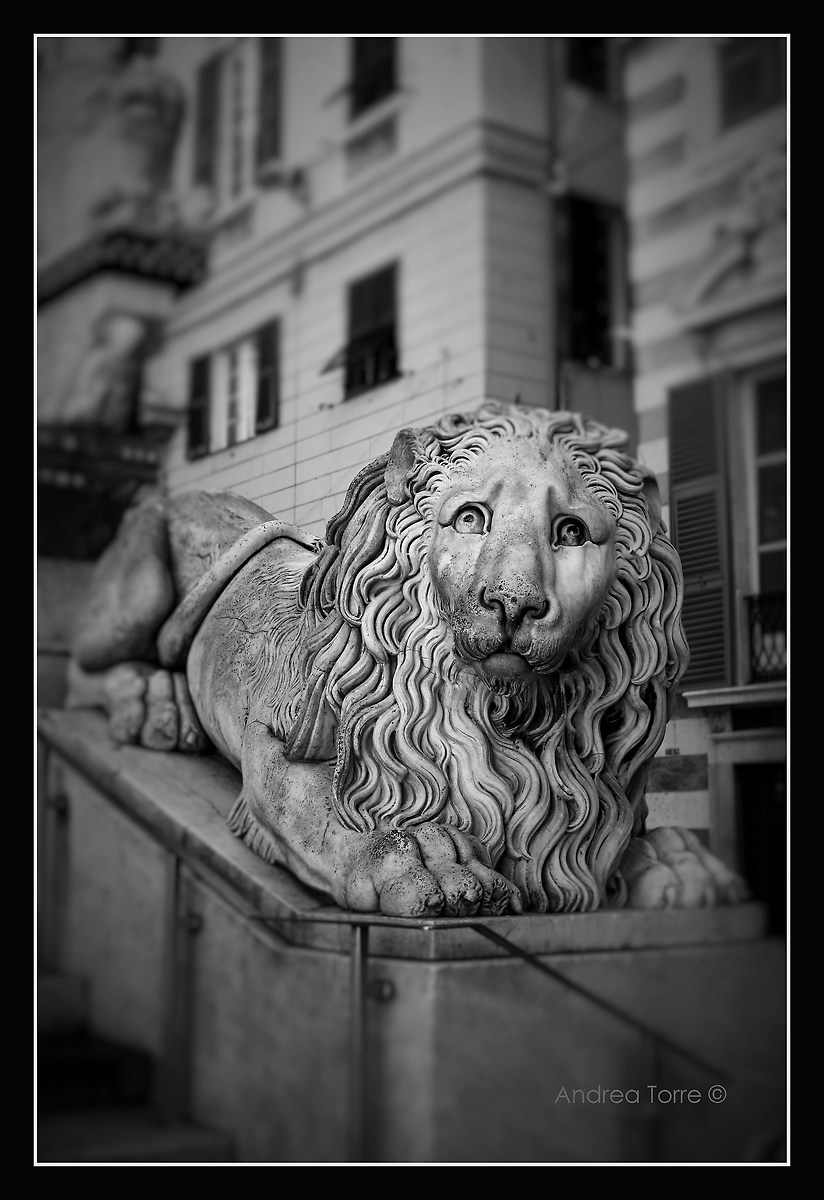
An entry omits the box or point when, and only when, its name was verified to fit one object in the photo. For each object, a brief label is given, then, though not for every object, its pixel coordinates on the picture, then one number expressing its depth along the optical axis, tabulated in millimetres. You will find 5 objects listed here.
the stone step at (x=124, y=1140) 4008
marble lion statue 3832
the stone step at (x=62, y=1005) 4629
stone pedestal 3766
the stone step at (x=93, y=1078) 4312
